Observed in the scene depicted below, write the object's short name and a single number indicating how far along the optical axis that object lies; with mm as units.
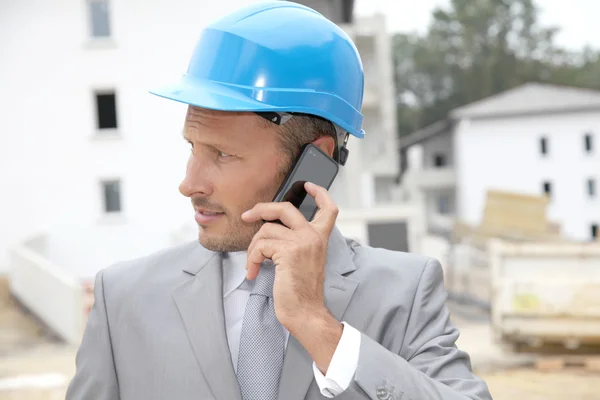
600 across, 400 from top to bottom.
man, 1546
